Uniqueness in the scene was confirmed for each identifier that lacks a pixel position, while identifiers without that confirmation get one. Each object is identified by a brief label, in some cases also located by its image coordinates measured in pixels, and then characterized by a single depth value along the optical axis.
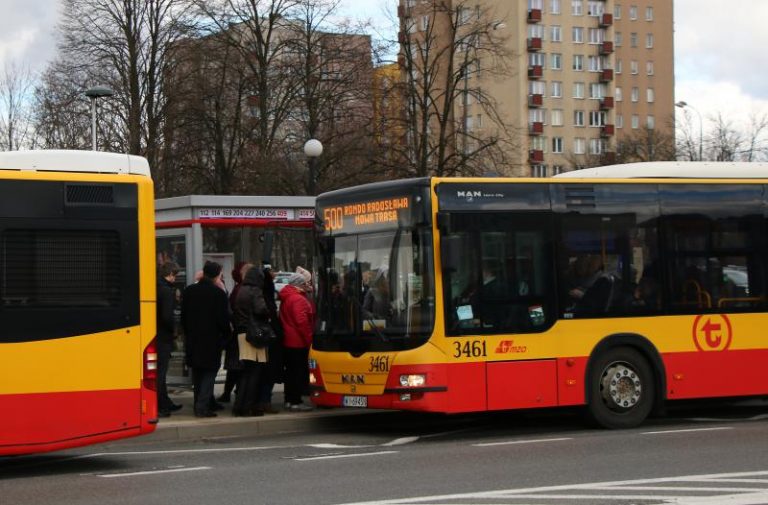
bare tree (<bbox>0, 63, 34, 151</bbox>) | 48.41
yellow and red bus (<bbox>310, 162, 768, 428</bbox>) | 13.52
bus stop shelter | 16.95
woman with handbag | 15.12
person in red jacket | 15.63
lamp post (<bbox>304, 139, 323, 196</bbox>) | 27.39
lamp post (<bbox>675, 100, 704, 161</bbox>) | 52.42
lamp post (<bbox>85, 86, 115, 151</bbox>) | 31.55
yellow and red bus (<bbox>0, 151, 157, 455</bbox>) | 10.80
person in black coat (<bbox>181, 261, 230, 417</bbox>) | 14.81
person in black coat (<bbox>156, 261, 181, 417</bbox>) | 14.86
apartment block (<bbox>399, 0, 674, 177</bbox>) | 98.25
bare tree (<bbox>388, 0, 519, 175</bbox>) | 44.72
